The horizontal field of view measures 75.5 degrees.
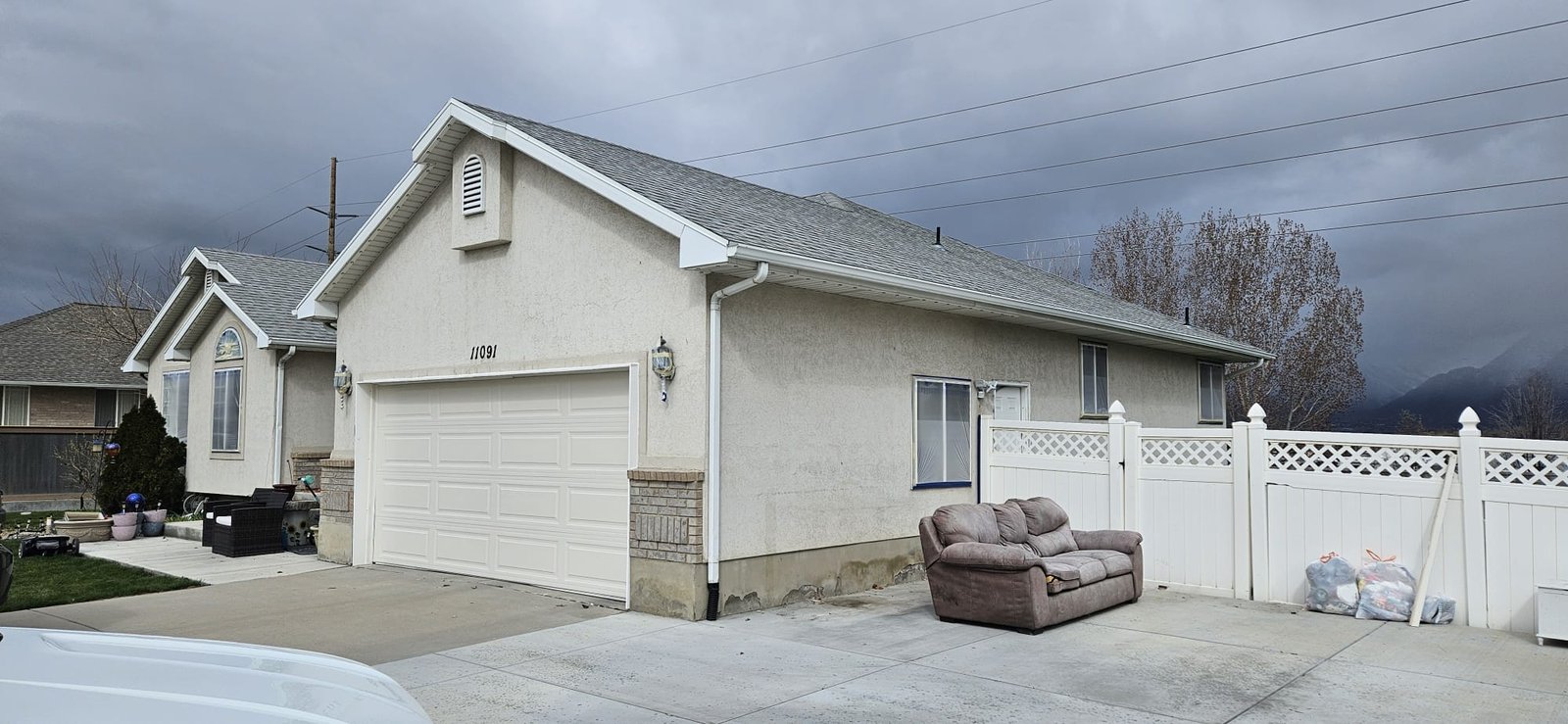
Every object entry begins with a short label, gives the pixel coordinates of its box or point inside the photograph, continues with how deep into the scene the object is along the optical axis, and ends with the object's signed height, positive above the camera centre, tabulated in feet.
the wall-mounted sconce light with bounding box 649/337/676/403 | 29.40 +1.33
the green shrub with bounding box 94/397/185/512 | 56.14 -3.19
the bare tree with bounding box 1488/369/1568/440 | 130.82 +0.33
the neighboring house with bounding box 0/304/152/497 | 75.92 +1.10
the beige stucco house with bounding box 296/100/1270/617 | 29.45 +1.17
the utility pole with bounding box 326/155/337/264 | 97.91 +17.94
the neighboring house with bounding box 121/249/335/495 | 51.90 +2.02
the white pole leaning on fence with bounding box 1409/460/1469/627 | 28.35 -3.73
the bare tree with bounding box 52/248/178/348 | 90.74 +9.33
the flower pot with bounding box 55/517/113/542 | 49.65 -6.03
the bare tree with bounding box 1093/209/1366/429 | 109.70 +12.18
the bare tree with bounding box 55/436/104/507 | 64.85 -3.68
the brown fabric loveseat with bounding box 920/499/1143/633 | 26.89 -4.42
